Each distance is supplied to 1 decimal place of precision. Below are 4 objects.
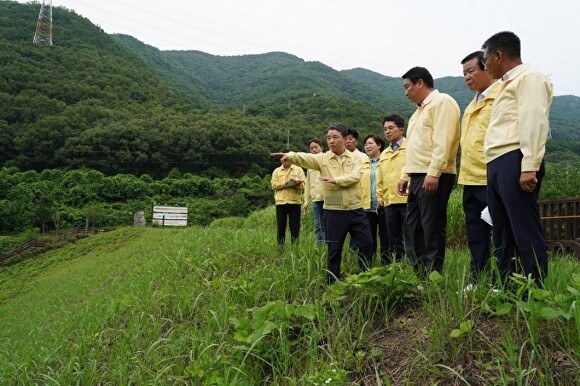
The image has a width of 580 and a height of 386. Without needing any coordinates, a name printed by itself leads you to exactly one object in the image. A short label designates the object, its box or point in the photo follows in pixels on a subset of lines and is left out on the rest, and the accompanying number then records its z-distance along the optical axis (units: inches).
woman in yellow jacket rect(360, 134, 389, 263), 193.8
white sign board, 1109.7
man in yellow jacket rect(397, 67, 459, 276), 117.3
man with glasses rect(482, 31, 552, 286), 89.0
